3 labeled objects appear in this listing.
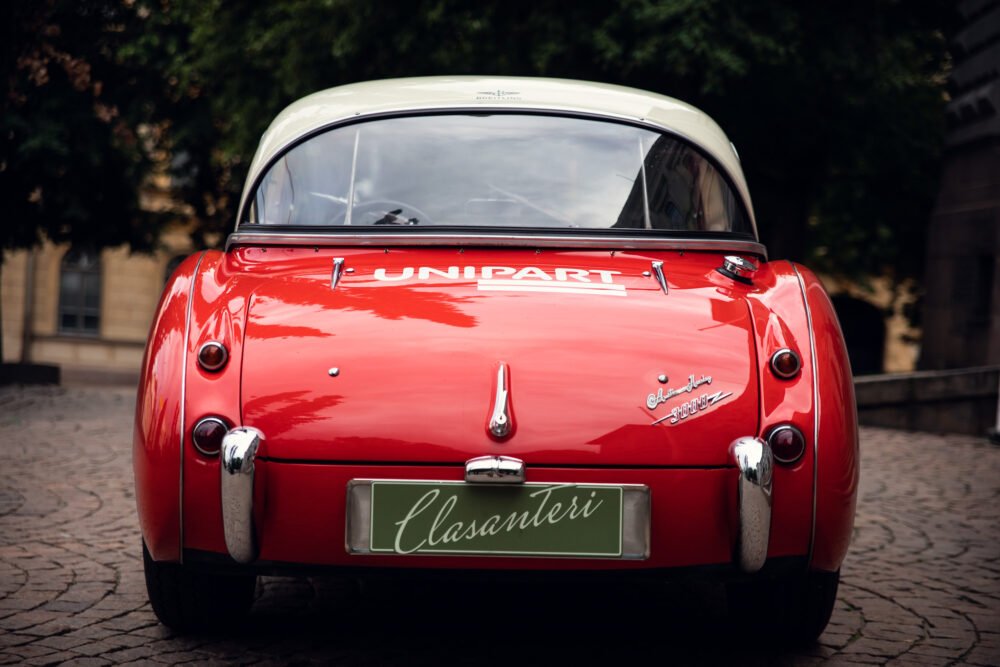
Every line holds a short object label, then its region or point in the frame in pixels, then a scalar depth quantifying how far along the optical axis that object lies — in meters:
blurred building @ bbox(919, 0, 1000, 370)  13.81
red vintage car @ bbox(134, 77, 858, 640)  3.22
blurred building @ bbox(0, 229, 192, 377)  36.06
